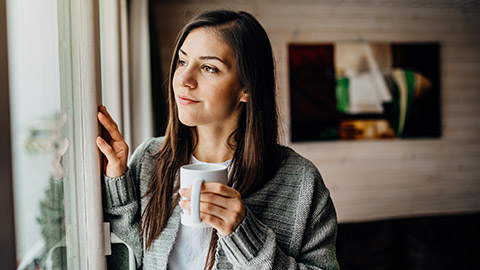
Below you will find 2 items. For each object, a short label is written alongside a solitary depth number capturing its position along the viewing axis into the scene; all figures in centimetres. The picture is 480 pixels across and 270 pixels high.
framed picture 310
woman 91
